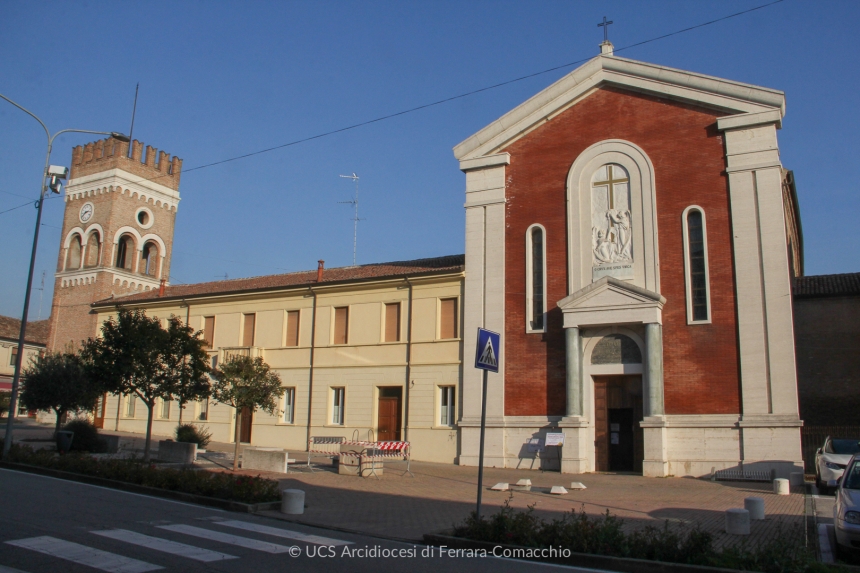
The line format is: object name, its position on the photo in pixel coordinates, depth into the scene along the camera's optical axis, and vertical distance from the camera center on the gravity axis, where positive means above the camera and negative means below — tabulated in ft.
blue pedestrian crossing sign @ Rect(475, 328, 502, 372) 34.42 +3.56
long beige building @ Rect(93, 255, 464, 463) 86.12 +9.86
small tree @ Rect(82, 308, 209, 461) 67.82 +5.83
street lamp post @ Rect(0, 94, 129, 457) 63.41 +12.51
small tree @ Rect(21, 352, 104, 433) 83.76 +3.43
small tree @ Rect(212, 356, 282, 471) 66.08 +3.35
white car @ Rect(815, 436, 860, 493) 54.08 -1.89
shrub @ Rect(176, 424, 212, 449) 82.19 -1.95
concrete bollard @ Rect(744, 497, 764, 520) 39.65 -4.17
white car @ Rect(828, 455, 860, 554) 28.71 -3.39
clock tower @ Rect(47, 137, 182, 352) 136.87 +37.66
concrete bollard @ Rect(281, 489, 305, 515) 40.14 -4.51
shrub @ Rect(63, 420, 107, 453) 76.97 -2.37
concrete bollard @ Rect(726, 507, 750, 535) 35.04 -4.45
